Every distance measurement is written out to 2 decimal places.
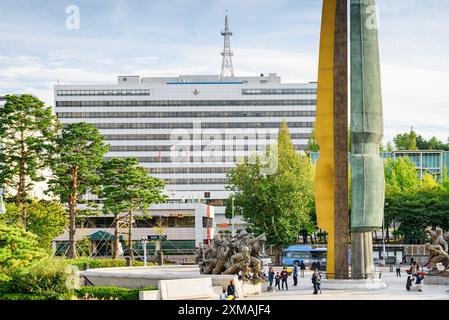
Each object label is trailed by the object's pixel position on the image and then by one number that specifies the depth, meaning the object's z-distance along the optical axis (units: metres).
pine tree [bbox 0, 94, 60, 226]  67.81
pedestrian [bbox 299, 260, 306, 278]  62.09
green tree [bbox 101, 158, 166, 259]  76.12
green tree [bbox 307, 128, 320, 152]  125.94
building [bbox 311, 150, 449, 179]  132.25
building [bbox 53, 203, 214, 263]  103.94
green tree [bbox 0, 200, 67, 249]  76.31
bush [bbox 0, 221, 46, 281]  41.56
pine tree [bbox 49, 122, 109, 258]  71.38
